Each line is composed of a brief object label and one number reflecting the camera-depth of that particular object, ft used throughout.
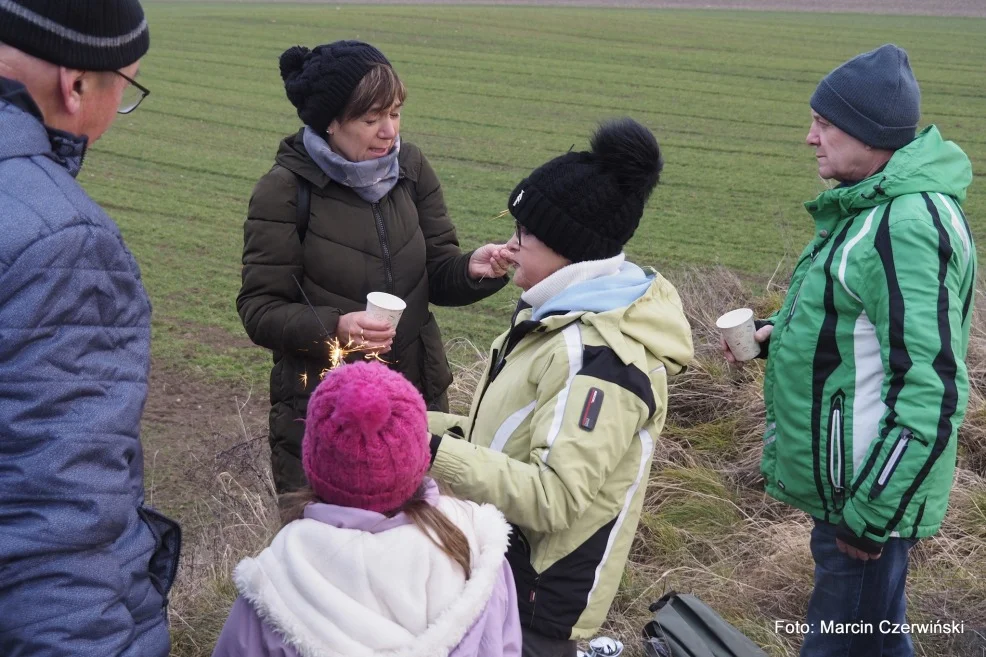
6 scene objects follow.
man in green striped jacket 8.45
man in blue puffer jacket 5.20
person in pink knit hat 5.85
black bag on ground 10.57
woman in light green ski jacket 7.38
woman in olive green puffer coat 10.14
